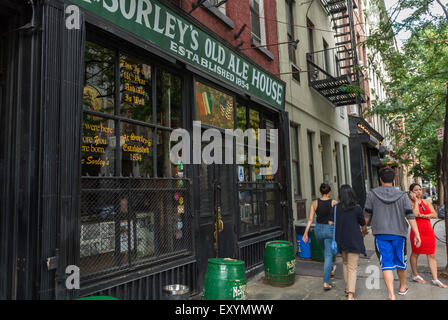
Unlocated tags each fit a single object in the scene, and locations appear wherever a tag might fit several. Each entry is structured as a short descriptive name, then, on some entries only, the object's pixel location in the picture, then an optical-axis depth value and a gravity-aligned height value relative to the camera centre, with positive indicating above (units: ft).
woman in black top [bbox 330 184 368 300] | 16.69 -2.47
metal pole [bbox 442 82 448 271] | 20.83 +0.96
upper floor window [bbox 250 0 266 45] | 27.78 +13.66
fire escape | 37.37 +14.25
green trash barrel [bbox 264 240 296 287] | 19.10 -4.43
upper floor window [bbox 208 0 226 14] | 22.55 +12.29
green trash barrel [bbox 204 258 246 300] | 13.03 -3.64
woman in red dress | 18.97 -3.21
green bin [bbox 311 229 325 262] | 25.36 -5.03
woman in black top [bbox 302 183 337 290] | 18.69 -2.34
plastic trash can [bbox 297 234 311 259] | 26.37 -5.04
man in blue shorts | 15.72 -2.17
